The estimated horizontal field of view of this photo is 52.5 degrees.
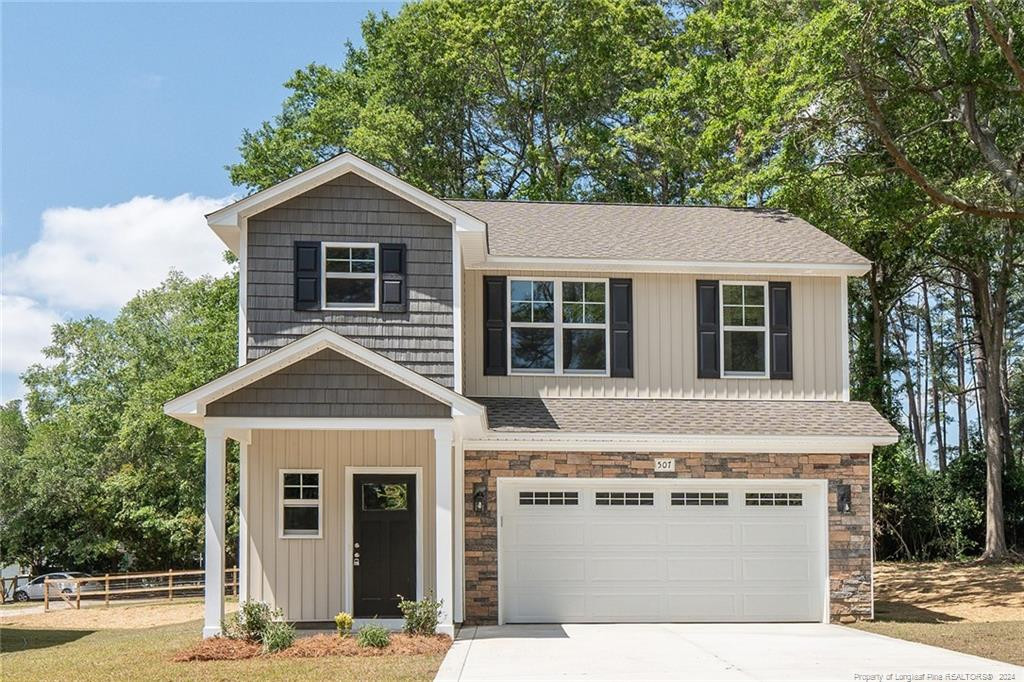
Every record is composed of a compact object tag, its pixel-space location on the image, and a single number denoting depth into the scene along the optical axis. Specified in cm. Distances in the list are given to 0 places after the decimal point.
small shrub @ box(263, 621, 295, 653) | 1177
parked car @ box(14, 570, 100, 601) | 3142
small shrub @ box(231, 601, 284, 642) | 1233
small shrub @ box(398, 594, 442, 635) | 1260
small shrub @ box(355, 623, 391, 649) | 1184
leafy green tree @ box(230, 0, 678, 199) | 2783
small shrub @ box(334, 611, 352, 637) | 1246
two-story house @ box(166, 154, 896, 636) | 1445
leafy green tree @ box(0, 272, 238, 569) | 3023
